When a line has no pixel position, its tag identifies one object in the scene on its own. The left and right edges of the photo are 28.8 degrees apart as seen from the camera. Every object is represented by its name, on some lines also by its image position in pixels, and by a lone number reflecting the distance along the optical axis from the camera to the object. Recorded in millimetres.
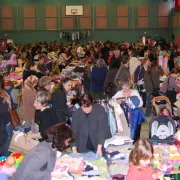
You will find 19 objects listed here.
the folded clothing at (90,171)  3764
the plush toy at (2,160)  3846
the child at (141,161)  3303
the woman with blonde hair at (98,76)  8188
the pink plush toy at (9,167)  3364
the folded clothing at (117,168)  3816
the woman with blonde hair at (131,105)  5398
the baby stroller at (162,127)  5258
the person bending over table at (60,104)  5234
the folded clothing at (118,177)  3719
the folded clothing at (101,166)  3763
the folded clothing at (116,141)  4371
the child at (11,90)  7507
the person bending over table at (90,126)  4305
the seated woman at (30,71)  7566
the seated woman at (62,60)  12078
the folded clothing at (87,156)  4105
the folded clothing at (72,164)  3710
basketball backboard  24328
